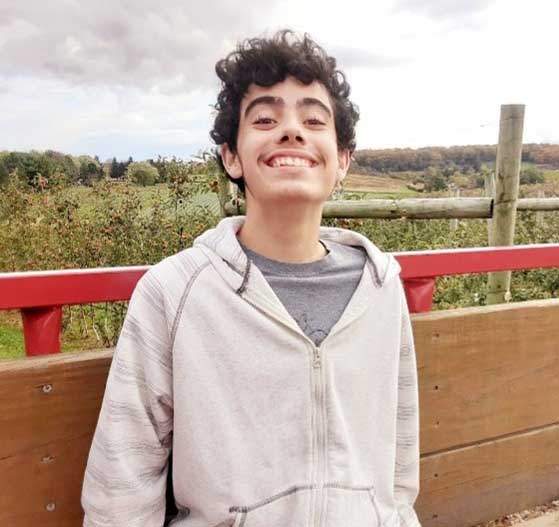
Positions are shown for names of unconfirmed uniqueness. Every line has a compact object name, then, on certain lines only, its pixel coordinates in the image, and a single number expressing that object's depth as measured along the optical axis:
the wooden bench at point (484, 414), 2.20
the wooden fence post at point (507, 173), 3.52
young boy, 1.44
